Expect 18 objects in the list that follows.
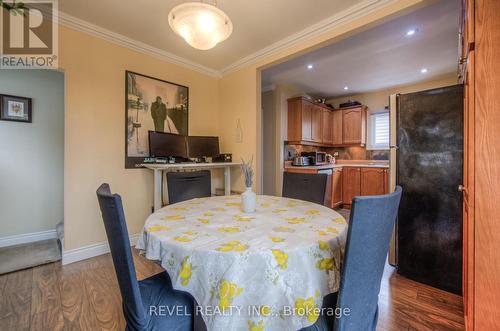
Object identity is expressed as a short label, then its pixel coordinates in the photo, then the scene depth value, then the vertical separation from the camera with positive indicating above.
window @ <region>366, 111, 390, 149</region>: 5.00 +0.81
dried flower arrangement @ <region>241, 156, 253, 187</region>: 1.57 -0.08
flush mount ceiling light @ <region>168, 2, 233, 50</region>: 1.49 +1.01
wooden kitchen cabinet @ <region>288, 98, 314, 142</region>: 4.37 +0.90
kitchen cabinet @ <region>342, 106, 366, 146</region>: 4.92 +0.91
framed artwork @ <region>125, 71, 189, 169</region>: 2.84 +0.74
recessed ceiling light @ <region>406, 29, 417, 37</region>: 2.53 +1.54
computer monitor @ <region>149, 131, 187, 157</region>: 2.86 +0.27
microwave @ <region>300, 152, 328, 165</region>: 4.64 +0.18
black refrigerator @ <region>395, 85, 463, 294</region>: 1.84 -0.17
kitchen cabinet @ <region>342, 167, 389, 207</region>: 4.34 -0.33
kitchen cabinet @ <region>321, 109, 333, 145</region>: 5.07 +0.93
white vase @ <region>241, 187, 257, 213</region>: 1.50 -0.25
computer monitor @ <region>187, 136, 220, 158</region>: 3.29 +0.28
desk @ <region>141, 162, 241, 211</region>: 2.67 -0.06
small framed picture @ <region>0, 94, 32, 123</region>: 2.63 +0.67
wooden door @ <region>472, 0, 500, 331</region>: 0.97 +0.00
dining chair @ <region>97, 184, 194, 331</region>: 0.83 -0.51
